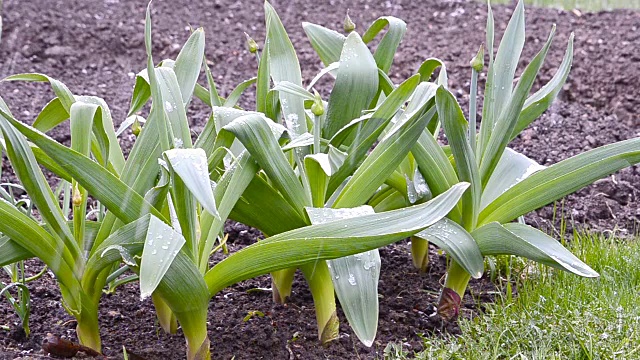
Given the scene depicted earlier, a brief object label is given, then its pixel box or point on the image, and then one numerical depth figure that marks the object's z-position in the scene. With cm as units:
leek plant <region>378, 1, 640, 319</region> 253
